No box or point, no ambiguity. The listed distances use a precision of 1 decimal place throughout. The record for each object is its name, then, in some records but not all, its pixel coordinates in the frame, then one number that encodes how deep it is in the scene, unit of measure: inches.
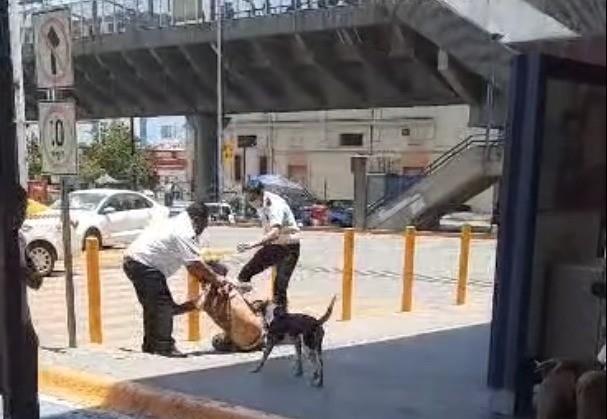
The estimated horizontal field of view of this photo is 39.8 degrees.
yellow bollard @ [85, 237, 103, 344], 284.3
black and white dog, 220.7
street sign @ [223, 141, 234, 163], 1533.2
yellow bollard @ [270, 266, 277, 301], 318.3
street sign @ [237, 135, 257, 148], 2038.6
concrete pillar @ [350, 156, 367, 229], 1042.7
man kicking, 308.5
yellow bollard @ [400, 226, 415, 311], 359.9
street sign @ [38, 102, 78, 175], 251.6
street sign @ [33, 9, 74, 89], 245.1
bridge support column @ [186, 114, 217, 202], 1557.0
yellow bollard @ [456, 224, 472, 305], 386.9
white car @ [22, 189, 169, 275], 683.4
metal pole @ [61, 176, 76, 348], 265.7
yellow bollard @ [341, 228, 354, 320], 346.0
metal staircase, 960.3
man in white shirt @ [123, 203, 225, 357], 261.6
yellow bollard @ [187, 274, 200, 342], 293.6
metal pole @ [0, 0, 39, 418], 169.9
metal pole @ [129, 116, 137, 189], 1807.3
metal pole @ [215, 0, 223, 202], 1117.7
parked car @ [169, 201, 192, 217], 1547.0
